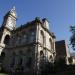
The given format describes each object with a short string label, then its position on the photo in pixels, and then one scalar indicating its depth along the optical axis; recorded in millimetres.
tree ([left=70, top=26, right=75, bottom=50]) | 15094
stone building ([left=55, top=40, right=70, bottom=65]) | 20212
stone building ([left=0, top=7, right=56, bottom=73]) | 13718
